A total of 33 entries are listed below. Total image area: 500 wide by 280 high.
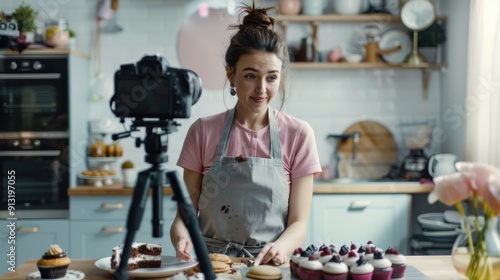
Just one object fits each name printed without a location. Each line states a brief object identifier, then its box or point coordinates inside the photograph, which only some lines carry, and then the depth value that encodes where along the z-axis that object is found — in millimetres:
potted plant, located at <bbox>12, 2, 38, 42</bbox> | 4020
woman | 2080
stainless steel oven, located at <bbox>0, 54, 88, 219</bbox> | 3924
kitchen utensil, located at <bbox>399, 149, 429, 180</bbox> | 4109
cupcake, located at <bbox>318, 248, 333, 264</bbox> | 1630
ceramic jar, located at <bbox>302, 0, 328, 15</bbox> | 4301
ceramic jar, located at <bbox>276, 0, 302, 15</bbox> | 4285
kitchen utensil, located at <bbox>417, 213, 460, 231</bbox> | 3750
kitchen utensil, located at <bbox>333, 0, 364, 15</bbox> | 4316
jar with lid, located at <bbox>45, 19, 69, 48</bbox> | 3959
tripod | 1275
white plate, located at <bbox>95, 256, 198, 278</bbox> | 1667
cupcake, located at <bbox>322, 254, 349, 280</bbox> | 1561
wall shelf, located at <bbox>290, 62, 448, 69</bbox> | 4227
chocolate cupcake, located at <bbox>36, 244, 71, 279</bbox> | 1643
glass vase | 1401
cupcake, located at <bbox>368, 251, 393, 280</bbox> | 1570
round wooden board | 4398
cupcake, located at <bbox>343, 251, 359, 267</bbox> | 1604
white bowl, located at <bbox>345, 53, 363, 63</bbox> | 4277
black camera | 1303
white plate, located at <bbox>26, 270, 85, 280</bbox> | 1661
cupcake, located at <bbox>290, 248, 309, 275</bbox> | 1640
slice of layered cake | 1737
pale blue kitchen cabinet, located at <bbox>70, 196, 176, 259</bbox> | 3861
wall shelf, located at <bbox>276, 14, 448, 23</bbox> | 4262
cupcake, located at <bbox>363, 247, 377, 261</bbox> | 1629
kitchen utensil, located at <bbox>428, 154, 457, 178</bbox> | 3979
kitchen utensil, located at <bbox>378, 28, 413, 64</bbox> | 4371
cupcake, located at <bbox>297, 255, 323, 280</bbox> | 1588
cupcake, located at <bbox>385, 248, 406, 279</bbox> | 1621
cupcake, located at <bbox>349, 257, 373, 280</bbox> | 1554
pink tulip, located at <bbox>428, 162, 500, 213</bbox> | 1340
